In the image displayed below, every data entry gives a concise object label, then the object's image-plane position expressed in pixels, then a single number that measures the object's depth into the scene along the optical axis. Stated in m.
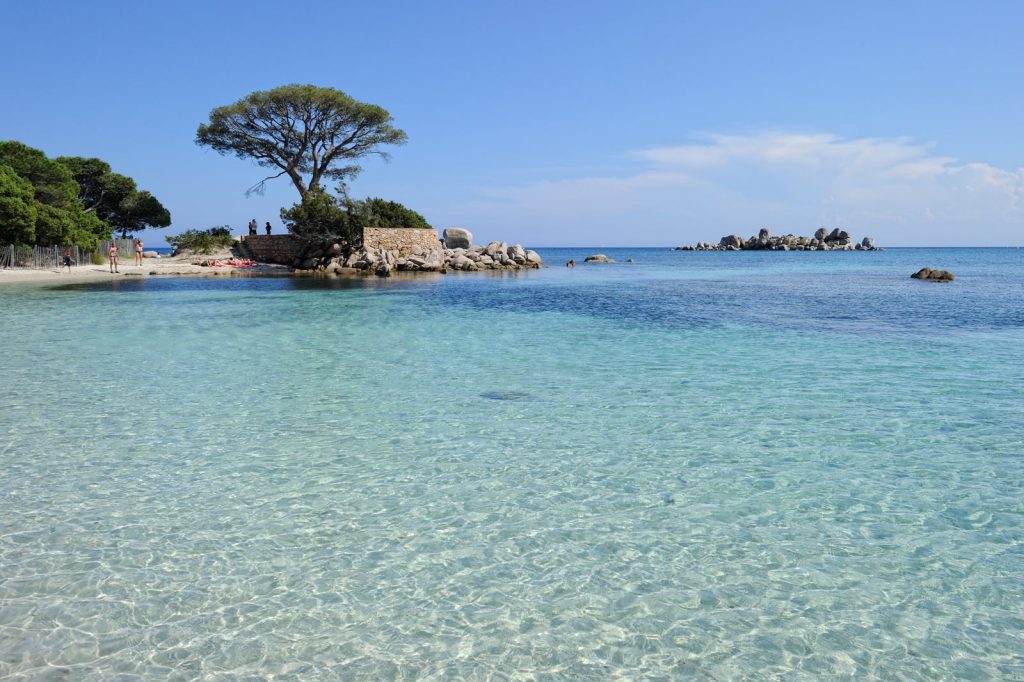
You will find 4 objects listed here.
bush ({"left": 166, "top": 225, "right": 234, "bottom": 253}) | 56.12
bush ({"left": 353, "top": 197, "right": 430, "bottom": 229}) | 50.38
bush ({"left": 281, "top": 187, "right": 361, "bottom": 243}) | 47.53
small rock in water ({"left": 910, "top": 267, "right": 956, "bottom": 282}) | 44.53
